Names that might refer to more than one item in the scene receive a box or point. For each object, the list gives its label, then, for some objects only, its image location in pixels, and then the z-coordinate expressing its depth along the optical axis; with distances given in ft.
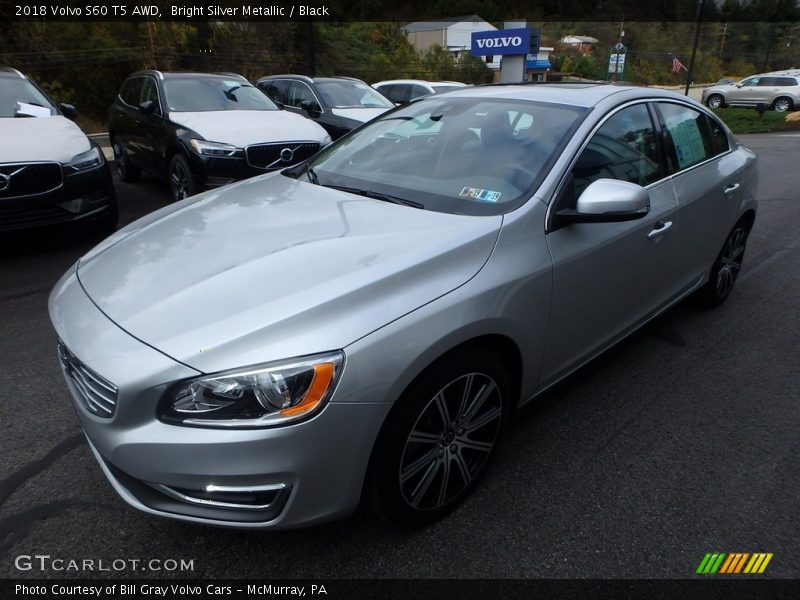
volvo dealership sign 62.25
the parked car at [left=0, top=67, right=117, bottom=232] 15.49
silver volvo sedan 5.73
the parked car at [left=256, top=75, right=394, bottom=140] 30.58
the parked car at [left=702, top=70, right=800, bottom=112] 80.38
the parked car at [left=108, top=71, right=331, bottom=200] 20.42
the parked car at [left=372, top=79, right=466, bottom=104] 47.19
